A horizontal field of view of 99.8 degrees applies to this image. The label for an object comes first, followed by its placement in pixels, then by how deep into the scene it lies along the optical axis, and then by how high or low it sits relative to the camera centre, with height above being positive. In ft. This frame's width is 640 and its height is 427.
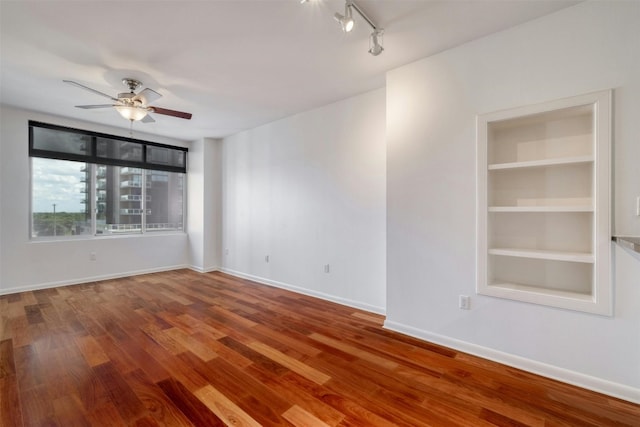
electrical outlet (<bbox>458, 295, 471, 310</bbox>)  7.85 -2.59
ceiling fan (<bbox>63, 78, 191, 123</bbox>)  9.71 +4.11
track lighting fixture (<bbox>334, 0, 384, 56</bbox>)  5.91 +4.63
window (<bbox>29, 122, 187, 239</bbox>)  14.25 +1.81
